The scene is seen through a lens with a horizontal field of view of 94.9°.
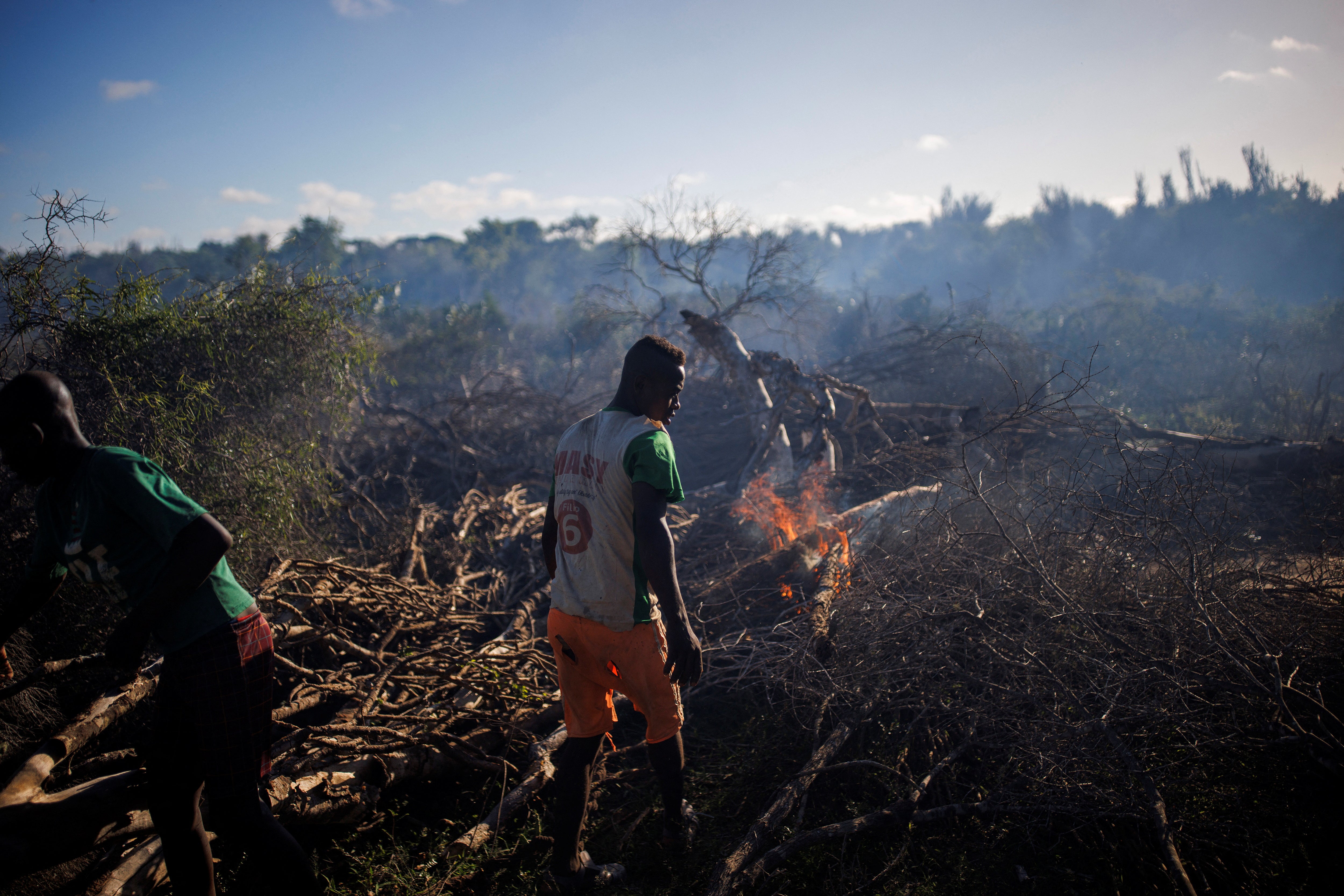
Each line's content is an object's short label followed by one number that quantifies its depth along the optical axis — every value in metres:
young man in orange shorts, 2.09
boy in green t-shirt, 1.72
